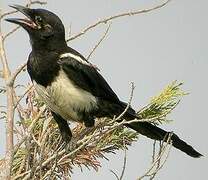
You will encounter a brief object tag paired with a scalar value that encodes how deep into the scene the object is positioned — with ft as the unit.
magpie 24.71
